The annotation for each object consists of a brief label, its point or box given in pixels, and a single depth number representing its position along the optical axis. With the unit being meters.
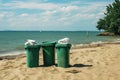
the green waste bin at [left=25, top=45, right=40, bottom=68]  5.97
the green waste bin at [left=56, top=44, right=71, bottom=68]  5.95
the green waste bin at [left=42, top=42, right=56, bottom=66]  6.03
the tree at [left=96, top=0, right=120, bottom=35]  33.37
